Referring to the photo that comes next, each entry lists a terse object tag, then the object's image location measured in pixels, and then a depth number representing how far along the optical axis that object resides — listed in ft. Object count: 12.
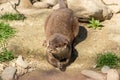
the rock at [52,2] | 27.50
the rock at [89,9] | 24.80
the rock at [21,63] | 20.76
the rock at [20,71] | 20.32
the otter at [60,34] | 19.36
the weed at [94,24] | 24.52
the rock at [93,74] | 19.77
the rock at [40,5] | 27.25
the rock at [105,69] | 20.22
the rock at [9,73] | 19.70
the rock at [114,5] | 26.55
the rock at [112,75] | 19.52
